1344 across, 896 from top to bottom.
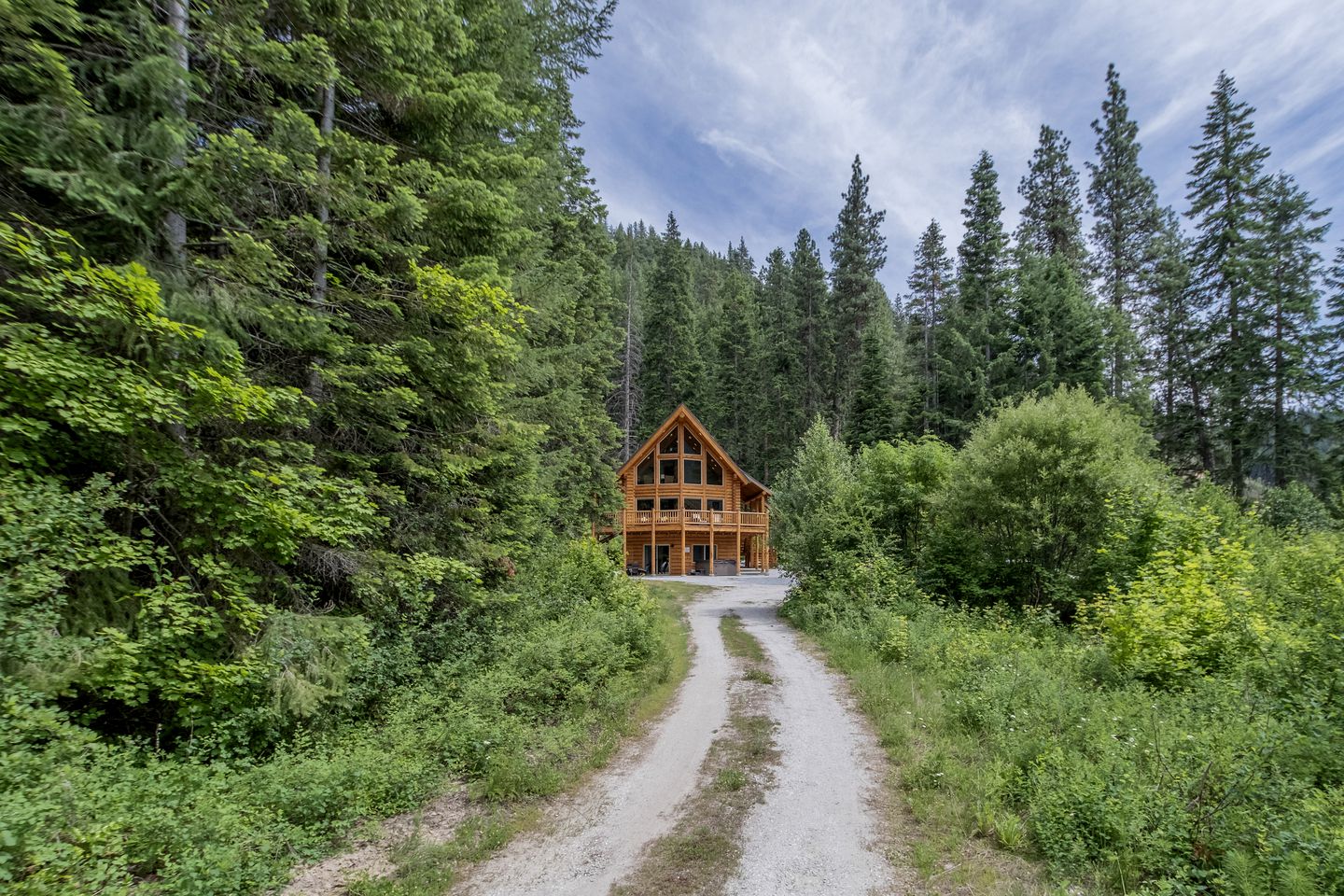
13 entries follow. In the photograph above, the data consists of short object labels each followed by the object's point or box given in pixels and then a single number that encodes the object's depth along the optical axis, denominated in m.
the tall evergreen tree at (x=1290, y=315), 23.31
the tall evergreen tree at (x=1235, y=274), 24.31
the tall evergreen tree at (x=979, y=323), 29.20
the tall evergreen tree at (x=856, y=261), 38.44
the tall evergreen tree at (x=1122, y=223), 29.83
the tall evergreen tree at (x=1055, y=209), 31.69
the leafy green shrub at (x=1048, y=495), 12.38
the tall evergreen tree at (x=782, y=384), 44.47
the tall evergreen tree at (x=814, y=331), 43.03
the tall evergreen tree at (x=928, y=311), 33.69
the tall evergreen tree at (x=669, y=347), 45.53
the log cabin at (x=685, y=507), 30.56
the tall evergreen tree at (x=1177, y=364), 26.94
